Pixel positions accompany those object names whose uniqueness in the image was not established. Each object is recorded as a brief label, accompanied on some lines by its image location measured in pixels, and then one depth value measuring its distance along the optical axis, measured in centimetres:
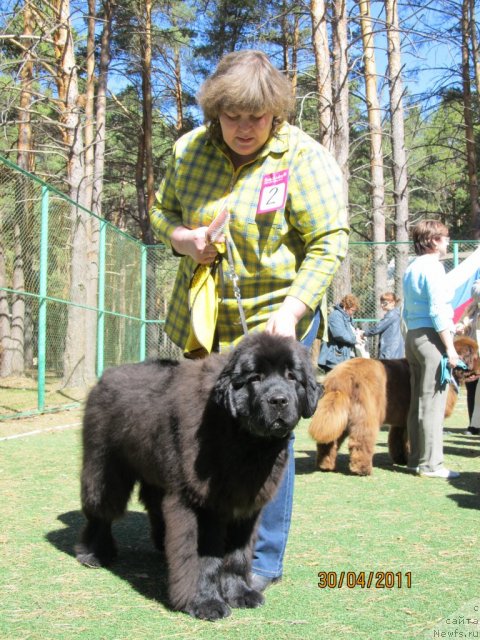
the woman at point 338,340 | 1123
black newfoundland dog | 299
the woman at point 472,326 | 779
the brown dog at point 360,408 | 665
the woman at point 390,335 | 1151
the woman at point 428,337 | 640
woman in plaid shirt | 332
